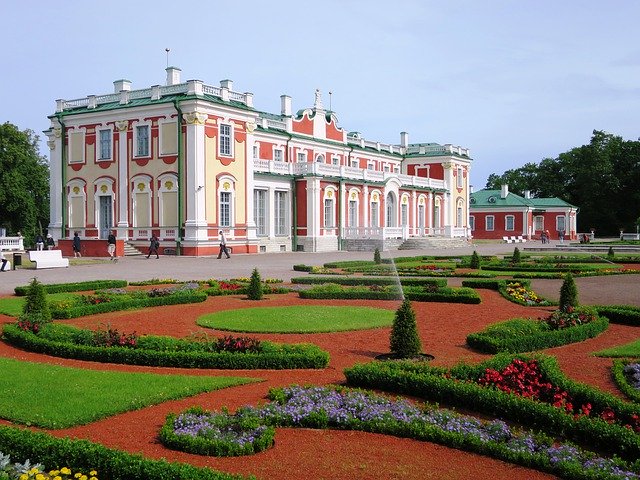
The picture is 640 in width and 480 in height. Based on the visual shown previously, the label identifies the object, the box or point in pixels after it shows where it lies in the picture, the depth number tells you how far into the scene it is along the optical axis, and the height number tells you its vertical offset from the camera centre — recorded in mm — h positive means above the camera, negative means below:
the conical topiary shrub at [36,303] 12742 -1235
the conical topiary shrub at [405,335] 10219 -1530
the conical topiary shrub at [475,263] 29062 -1231
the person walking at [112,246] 35306 -423
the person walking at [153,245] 36447 -409
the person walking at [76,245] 36625 -364
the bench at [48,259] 28391 -878
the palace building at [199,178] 38781 +3813
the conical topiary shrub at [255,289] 18047 -1408
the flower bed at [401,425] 6051 -1983
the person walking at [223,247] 35812 -544
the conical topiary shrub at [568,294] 14227 -1277
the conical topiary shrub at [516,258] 31016 -1105
